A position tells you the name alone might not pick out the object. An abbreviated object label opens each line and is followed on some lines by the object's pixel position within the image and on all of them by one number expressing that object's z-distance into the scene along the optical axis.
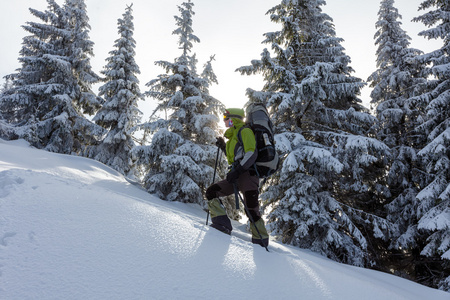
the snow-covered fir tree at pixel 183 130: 9.61
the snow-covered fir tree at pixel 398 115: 10.45
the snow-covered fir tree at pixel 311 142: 7.37
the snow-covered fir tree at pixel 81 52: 15.96
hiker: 3.69
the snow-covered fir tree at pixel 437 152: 7.62
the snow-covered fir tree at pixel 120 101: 15.77
